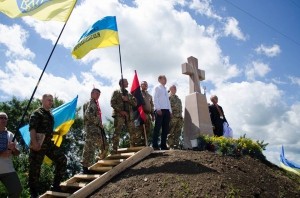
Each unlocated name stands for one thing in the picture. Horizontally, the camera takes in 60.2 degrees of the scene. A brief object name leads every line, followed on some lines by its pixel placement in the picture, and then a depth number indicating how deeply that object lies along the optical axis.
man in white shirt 7.17
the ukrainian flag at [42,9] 5.37
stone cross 8.14
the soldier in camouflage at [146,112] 7.57
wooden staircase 5.44
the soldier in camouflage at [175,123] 8.02
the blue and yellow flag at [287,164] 10.63
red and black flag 7.36
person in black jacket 8.50
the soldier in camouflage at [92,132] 6.21
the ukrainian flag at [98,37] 6.39
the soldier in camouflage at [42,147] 5.09
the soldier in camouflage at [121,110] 6.86
